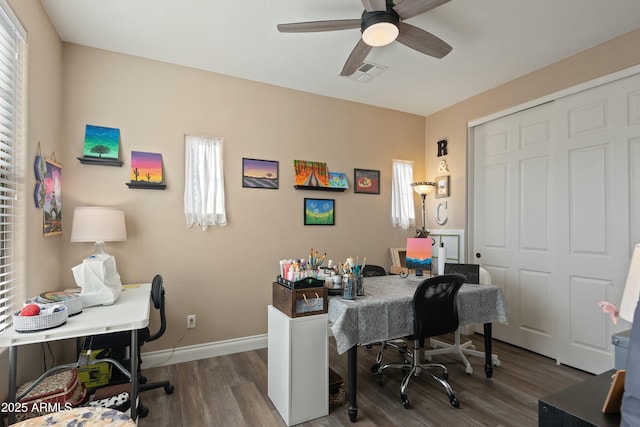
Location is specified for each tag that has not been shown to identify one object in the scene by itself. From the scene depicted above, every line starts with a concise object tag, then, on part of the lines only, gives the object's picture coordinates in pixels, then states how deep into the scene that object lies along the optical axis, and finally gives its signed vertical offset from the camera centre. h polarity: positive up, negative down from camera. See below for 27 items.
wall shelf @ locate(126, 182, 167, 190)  2.99 +0.29
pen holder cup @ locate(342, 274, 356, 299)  2.28 -0.51
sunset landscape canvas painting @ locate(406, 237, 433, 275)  2.85 -0.34
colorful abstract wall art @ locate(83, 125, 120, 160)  2.85 +0.66
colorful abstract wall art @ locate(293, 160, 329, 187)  3.76 +0.50
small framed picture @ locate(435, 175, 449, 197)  4.29 +0.38
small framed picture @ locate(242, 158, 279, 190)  3.51 +0.46
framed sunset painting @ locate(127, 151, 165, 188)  3.02 +0.44
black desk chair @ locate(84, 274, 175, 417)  2.32 -0.91
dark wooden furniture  1.08 -0.69
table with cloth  2.14 -0.73
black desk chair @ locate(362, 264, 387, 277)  3.45 -0.61
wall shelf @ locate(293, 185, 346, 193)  3.75 +0.32
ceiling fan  1.92 +1.22
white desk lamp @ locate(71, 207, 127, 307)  2.15 -0.29
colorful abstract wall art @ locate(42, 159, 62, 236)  2.41 +0.13
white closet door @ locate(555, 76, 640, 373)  2.69 +0.04
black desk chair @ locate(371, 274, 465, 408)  2.31 -0.71
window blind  1.88 +0.37
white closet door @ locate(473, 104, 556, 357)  3.27 -0.05
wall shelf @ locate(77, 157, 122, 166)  2.82 +0.49
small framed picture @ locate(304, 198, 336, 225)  3.83 +0.05
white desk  1.61 -0.60
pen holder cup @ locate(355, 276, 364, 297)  2.39 -0.53
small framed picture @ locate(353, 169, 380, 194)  4.16 +0.44
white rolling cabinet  2.13 -1.03
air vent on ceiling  3.16 +1.45
